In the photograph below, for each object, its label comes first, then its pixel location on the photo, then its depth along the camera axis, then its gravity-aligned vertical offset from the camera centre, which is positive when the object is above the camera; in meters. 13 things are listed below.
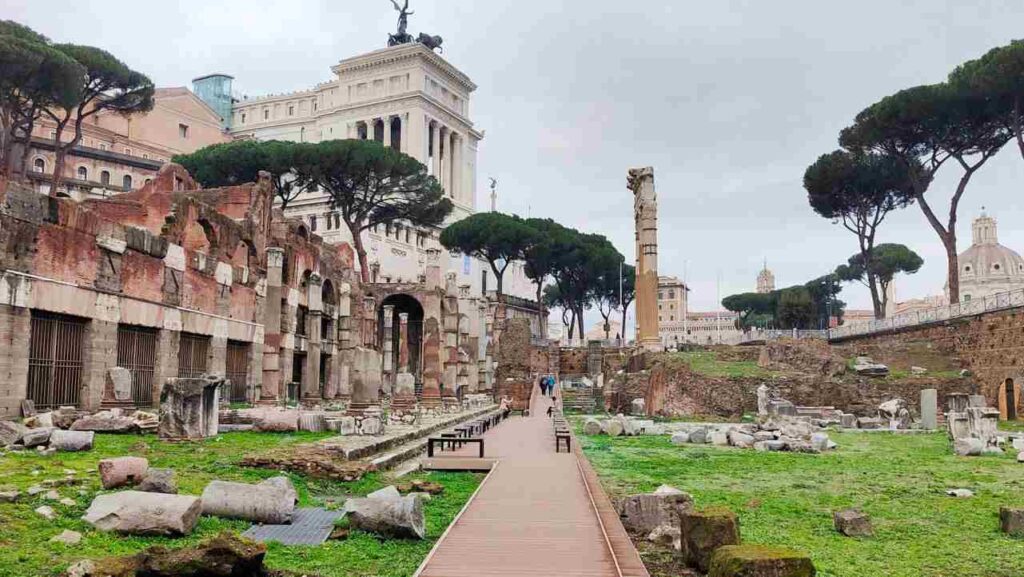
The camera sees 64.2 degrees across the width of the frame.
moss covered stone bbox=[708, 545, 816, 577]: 4.96 -1.22
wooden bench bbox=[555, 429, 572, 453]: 14.67 -1.35
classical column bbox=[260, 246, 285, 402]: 27.72 +1.55
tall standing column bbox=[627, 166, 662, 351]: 38.78 +4.73
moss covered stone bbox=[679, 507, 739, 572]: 6.23 -1.30
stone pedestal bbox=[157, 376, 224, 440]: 13.47 -0.85
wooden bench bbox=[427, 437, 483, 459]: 13.05 -1.30
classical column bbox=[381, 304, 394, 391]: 38.41 +0.92
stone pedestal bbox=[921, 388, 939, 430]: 23.91 -1.27
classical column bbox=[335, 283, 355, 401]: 35.09 +0.83
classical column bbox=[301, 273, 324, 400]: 31.27 +1.03
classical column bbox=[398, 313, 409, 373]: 38.12 +0.90
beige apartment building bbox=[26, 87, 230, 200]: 61.09 +18.92
